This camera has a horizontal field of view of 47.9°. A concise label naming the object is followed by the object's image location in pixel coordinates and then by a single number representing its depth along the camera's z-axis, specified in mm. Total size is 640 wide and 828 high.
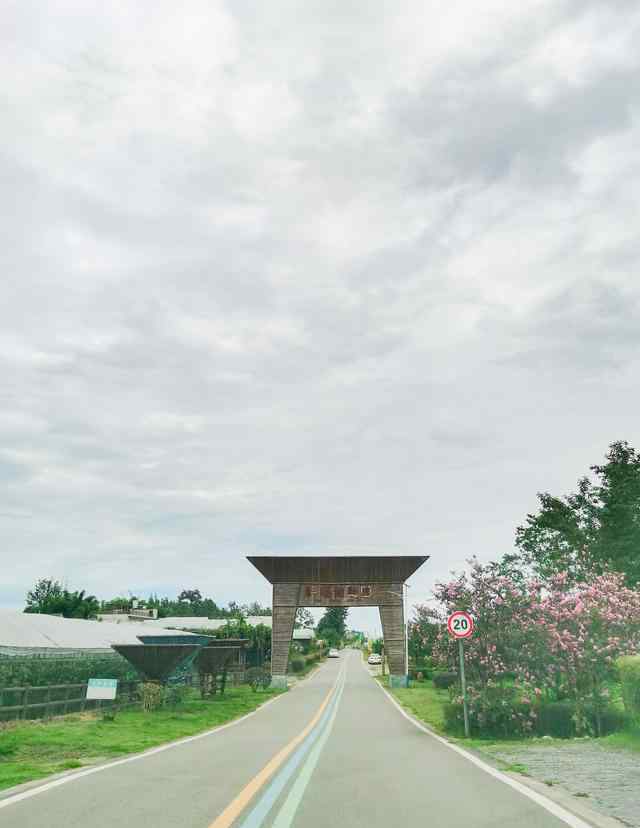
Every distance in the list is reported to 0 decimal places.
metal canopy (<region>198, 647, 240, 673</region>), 32562
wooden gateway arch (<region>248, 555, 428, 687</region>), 47000
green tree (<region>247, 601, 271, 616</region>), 158750
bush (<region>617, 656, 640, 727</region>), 15125
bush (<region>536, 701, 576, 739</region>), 18688
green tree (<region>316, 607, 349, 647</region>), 185250
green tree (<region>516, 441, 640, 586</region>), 50938
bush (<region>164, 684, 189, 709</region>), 27172
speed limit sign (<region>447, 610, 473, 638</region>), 17984
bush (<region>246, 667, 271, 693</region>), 46131
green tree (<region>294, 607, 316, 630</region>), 157625
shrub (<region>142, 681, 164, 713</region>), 25953
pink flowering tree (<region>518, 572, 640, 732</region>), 18844
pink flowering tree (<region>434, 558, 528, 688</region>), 19031
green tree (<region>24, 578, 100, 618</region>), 90500
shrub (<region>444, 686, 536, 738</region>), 17984
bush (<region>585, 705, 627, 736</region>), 18688
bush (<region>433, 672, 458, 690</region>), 43500
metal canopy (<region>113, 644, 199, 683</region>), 26266
